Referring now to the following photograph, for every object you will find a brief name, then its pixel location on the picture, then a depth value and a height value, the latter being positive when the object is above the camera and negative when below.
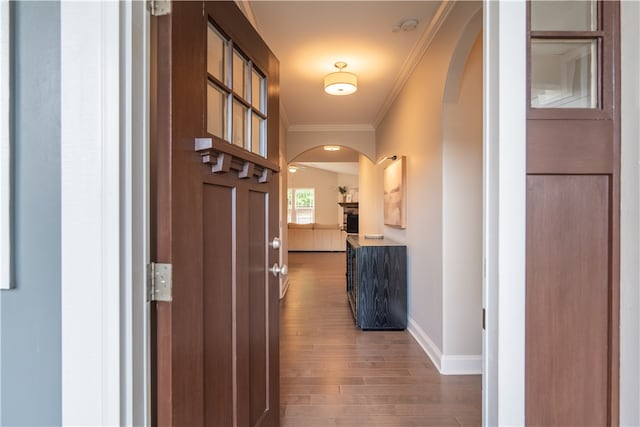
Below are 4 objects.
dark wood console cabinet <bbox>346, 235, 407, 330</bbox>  3.51 -0.79
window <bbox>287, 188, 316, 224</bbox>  14.14 +0.27
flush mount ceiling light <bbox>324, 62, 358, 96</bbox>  3.26 +1.27
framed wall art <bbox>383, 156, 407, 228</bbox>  3.59 +0.21
